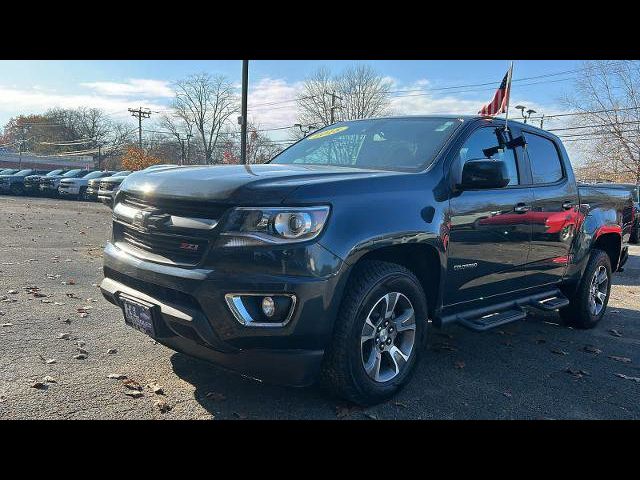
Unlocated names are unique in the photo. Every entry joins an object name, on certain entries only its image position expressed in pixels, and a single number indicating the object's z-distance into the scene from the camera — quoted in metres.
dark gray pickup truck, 2.67
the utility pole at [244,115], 14.81
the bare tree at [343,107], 46.84
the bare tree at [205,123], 66.91
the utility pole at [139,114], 74.62
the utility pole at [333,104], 44.09
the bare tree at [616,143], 33.22
